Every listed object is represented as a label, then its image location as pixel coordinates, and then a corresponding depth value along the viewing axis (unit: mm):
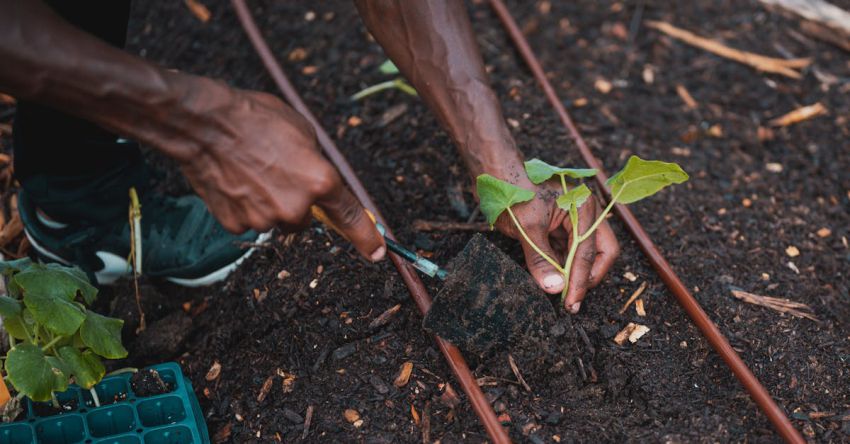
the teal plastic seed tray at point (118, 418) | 1817
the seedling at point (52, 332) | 1688
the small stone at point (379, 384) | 1991
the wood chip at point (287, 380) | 2041
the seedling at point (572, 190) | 1876
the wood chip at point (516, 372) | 1951
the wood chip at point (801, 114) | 2981
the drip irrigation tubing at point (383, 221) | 1833
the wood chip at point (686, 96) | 3033
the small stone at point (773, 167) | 2781
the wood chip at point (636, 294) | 2152
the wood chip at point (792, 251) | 2432
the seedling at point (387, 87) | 2777
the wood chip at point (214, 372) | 2131
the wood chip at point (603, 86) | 3047
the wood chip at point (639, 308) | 2143
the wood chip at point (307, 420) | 1943
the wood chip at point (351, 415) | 1950
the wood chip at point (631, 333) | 2068
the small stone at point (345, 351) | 2062
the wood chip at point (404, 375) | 2002
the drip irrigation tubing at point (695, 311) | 1847
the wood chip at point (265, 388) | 2047
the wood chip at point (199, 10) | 3214
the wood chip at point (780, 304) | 2203
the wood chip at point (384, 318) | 2111
